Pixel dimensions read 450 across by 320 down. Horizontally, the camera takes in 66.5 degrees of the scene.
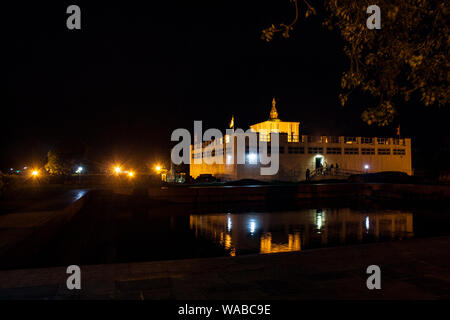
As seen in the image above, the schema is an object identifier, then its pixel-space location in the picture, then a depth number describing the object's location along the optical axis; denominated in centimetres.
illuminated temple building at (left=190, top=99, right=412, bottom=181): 4238
